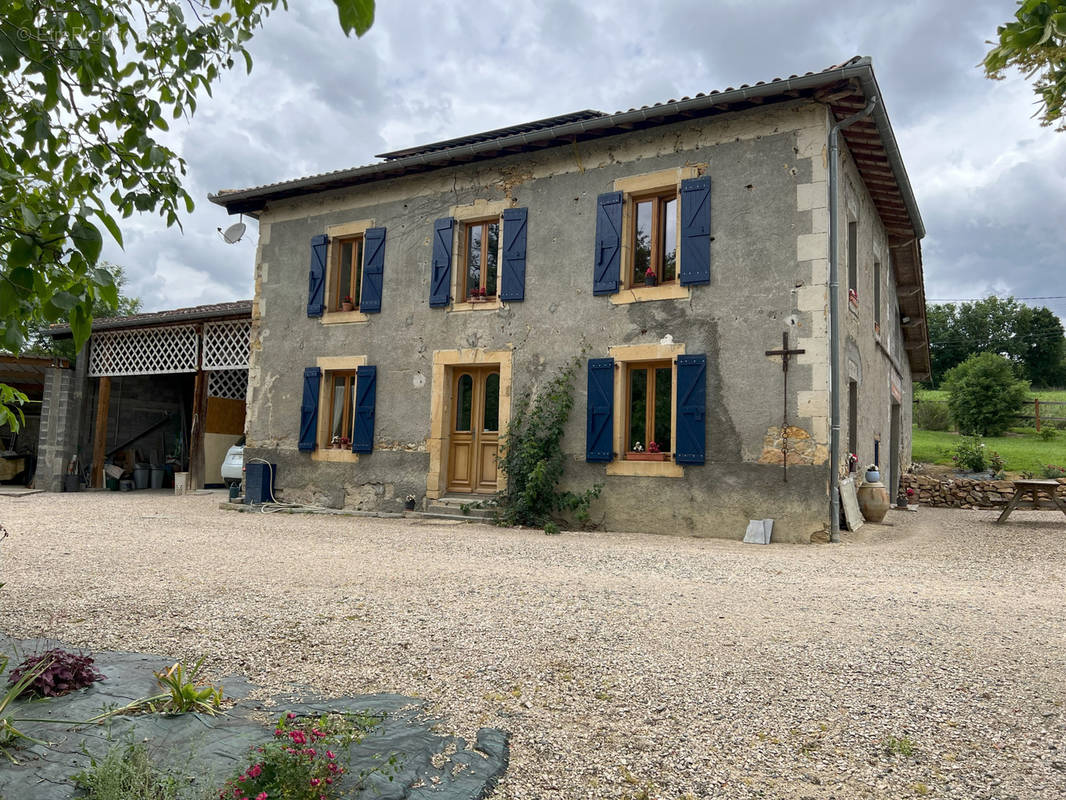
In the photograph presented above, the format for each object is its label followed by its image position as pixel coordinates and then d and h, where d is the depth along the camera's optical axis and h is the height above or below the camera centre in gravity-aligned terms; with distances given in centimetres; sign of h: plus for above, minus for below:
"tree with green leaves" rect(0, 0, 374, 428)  143 +78
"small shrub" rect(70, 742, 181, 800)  188 -86
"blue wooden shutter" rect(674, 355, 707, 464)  826 +64
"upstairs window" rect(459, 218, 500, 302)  1016 +278
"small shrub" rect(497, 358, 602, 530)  888 -1
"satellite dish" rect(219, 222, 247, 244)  1184 +351
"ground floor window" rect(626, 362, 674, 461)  881 +69
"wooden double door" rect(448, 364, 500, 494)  999 +41
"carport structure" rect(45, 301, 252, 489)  1301 +133
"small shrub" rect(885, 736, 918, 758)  235 -87
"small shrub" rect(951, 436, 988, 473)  1502 +40
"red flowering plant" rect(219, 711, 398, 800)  190 -84
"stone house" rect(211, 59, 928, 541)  803 +202
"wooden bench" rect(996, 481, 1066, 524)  881 -15
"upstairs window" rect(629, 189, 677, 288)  897 +278
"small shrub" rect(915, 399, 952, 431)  2366 +194
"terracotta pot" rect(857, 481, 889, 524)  948 -34
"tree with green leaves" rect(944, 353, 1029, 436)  2073 +228
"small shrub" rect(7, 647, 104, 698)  262 -83
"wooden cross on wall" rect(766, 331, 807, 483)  785 +105
